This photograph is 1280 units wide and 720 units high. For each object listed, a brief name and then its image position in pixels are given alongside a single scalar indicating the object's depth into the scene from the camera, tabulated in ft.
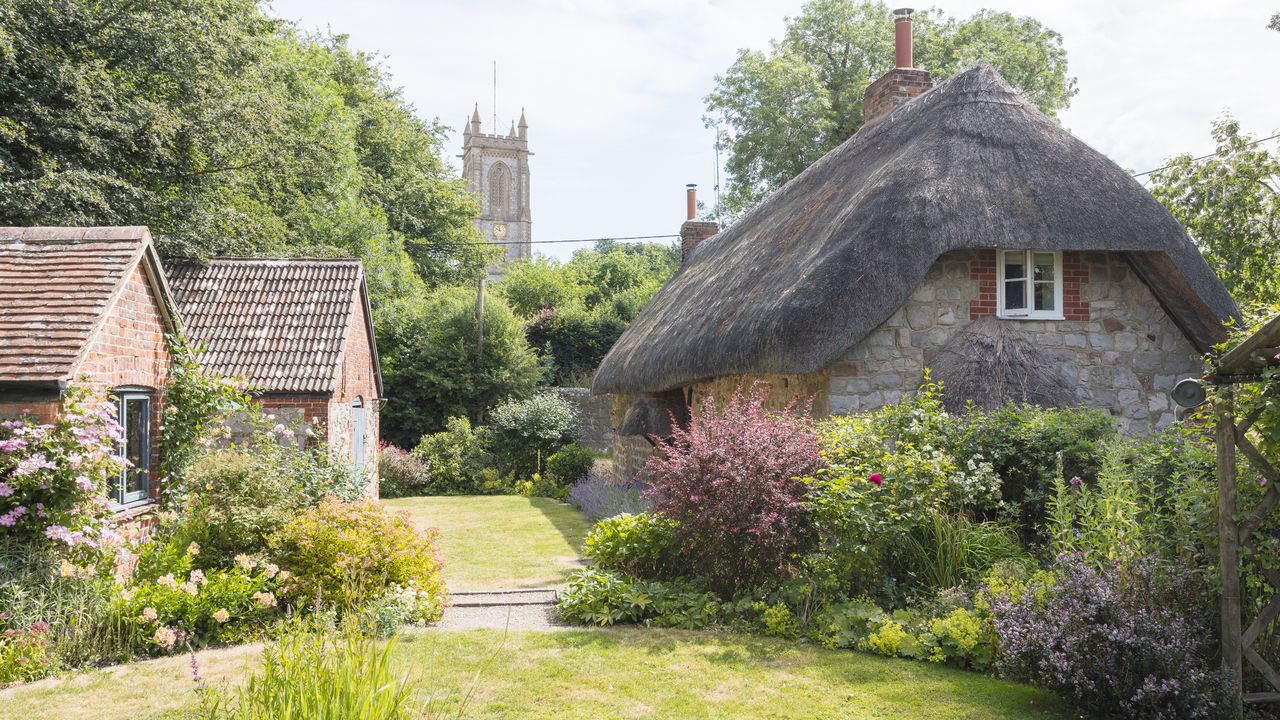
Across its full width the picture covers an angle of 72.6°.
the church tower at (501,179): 241.55
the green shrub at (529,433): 65.31
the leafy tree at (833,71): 84.23
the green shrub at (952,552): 21.50
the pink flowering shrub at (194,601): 20.83
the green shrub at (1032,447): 22.94
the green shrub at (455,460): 64.80
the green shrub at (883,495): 21.68
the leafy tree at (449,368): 73.46
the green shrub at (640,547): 25.48
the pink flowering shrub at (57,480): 21.08
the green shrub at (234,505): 25.08
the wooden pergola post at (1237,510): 14.73
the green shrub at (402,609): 21.71
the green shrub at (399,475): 63.21
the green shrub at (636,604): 22.54
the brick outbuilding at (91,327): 22.61
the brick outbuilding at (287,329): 37.65
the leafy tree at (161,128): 40.57
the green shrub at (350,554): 23.12
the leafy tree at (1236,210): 46.83
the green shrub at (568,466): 62.64
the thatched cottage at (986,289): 28.35
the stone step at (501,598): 25.89
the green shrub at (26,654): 18.75
